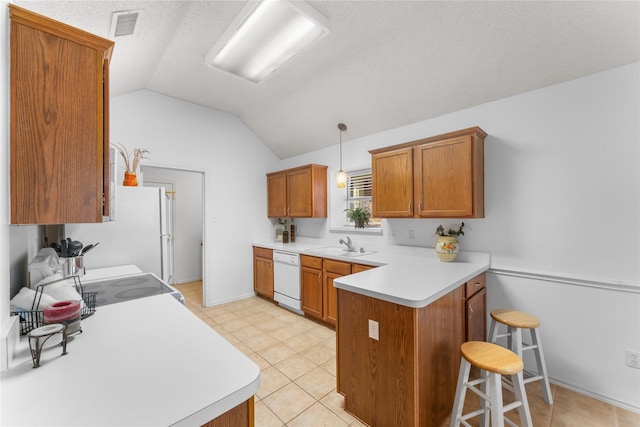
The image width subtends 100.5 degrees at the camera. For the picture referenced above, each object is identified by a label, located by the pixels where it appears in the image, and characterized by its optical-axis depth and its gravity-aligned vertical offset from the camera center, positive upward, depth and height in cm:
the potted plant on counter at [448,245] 263 -36
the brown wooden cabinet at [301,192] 398 +29
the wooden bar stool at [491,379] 141 -96
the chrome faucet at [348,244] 356 -46
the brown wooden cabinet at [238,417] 76 -61
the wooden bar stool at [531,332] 194 -94
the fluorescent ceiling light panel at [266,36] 196 +149
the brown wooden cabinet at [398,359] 156 -97
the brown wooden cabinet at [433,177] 239 +32
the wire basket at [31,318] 106 -43
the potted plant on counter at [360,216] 358 -9
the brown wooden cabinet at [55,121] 85 +30
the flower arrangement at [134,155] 314 +69
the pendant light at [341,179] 328 +38
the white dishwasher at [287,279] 369 -100
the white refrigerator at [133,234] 263 -23
